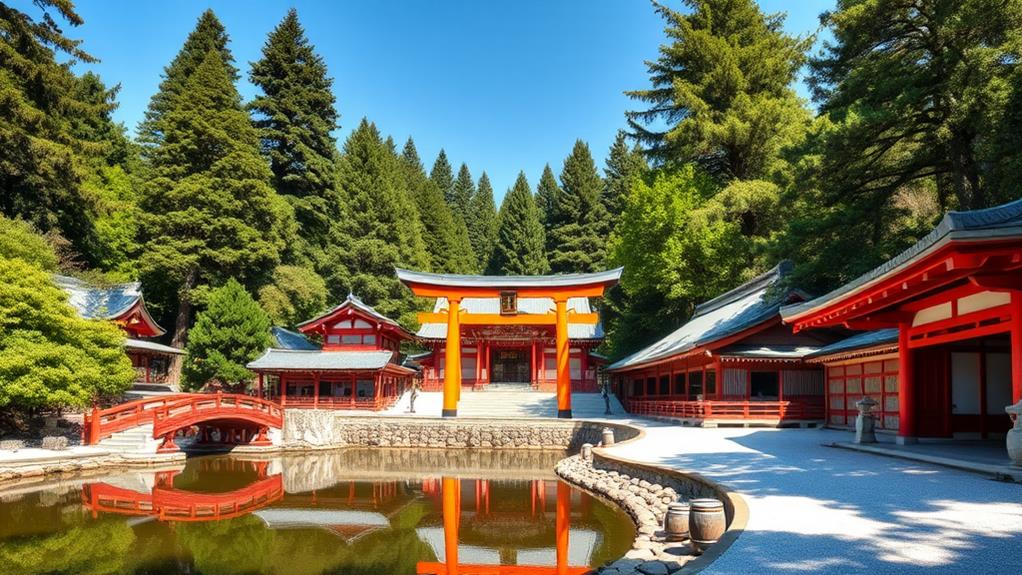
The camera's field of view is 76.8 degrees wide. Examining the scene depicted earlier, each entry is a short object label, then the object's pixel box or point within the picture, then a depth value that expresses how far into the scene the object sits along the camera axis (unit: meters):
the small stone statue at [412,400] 28.53
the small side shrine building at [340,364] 28.44
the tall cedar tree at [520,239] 51.53
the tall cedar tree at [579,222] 50.88
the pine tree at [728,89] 29.12
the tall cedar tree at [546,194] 61.17
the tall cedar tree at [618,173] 52.94
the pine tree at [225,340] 27.84
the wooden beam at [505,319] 24.78
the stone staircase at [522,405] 27.98
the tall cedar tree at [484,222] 63.46
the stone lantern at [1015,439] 8.32
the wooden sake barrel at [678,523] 7.50
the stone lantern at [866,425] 13.09
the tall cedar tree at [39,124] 22.25
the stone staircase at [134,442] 18.23
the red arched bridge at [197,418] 18.44
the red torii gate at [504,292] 24.59
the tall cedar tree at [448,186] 63.72
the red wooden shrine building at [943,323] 7.96
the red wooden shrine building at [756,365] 19.67
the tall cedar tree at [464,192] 69.38
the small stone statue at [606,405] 28.33
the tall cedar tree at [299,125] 38.00
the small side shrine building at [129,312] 26.19
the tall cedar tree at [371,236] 39.31
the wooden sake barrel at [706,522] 6.57
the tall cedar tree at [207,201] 30.30
